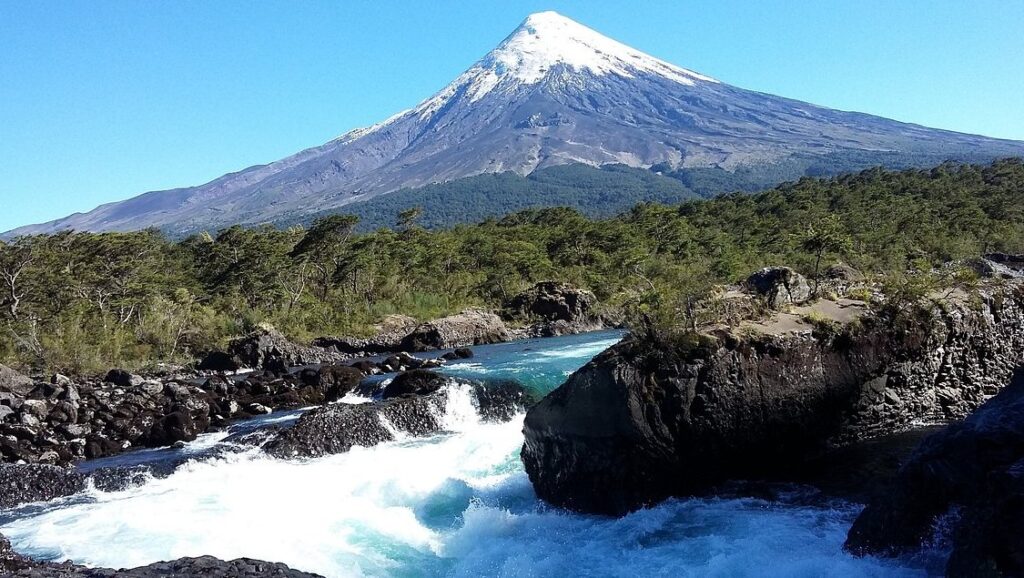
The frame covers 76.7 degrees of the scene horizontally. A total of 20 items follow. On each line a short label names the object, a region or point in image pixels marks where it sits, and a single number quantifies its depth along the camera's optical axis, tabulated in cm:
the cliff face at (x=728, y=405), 780
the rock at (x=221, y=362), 2862
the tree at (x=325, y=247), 4409
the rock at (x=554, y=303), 3959
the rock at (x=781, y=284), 973
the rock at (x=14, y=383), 2004
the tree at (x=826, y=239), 2307
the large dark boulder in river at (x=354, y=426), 1345
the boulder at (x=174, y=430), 1555
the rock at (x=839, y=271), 2387
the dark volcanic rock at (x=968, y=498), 420
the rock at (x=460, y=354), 2803
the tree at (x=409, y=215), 5455
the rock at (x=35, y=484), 1180
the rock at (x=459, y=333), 3425
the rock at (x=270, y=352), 2925
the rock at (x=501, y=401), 1672
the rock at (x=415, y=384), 1705
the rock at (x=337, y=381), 2000
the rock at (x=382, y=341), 3331
